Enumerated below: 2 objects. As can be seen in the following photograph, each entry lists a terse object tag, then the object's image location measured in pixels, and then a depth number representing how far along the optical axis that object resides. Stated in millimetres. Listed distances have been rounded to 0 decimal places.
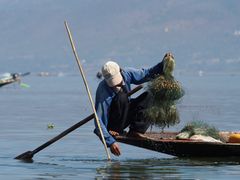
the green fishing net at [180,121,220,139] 16125
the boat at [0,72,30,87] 62469
